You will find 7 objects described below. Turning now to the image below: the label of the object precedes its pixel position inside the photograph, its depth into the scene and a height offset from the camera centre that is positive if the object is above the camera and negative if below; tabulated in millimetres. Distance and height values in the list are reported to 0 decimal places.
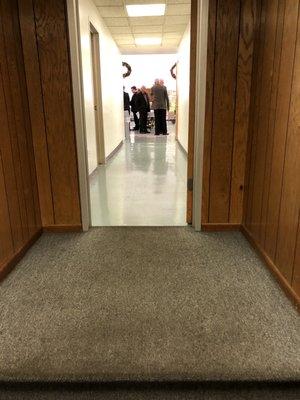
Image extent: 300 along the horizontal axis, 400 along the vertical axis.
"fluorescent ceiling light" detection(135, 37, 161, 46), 7746 +1340
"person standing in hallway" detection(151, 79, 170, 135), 8812 +23
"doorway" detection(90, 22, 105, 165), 5242 +178
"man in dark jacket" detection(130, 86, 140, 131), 10117 -244
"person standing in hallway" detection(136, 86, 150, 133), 9938 -84
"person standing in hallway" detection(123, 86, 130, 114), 11343 -54
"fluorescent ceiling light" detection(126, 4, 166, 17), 5156 +1384
